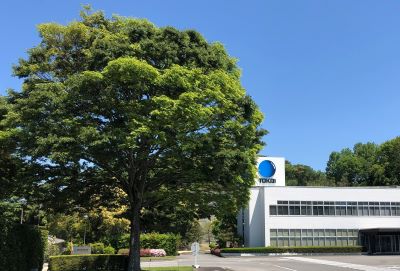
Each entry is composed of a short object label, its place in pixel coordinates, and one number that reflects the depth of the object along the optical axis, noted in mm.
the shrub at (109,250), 49697
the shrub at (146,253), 51731
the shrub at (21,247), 18141
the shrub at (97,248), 49503
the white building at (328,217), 56406
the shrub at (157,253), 52438
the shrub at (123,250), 48675
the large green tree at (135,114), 21438
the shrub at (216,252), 56344
